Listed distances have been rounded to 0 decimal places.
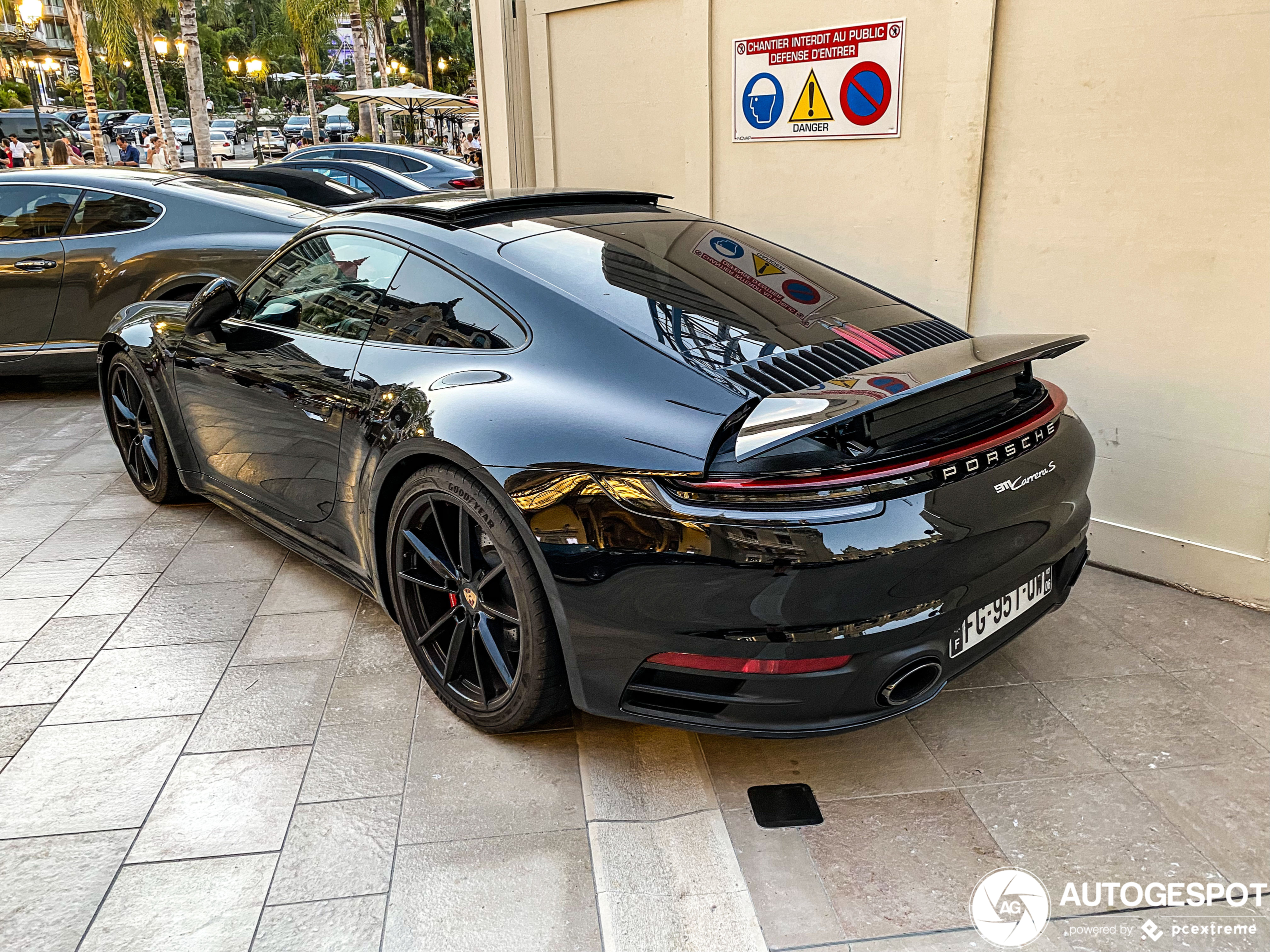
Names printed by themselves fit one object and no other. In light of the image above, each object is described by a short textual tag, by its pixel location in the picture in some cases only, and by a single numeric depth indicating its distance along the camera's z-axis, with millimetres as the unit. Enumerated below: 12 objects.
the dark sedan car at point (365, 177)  11086
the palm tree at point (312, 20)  33156
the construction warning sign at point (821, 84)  4465
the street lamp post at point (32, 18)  17953
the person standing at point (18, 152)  25875
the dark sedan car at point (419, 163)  12462
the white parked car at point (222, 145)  40656
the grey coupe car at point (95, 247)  6766
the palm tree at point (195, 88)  22906
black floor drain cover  2479
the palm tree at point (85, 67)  27797
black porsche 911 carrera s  2188
